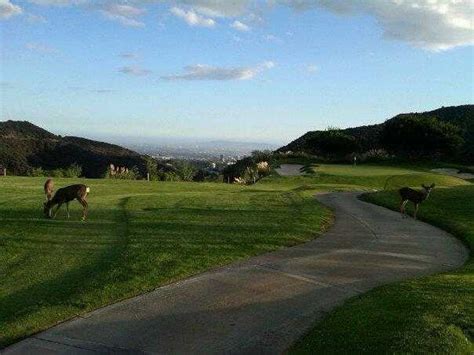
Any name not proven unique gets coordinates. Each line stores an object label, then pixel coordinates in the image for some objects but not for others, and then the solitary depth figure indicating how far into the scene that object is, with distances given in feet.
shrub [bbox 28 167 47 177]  128.98
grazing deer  55.62
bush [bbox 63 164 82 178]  129.76
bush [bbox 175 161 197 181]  142.82
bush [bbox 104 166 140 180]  131.13
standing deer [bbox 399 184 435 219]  65.05
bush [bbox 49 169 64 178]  128.06
